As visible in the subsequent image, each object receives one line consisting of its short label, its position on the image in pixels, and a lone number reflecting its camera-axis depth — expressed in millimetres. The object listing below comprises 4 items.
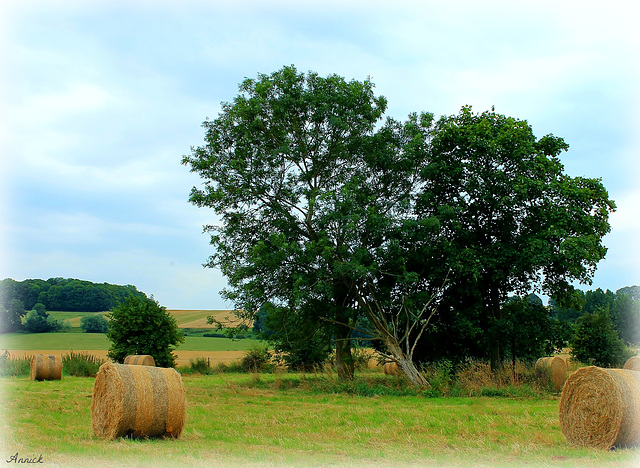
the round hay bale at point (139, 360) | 26578
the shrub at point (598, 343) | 30484
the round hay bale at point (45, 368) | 24250
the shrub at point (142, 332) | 32094
